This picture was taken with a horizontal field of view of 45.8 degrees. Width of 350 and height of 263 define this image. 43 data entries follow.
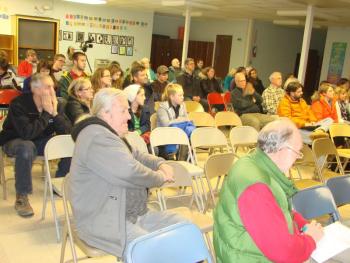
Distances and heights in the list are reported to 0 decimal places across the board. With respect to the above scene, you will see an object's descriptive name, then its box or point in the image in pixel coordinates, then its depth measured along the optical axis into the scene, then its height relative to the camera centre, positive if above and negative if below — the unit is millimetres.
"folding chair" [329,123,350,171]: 5159 -809
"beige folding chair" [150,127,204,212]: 3859 -846
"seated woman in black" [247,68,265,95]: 8859 -485
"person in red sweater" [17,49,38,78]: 8766 -595
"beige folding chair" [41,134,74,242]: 3143 -868
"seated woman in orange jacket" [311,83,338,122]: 6000 -586
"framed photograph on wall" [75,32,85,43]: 11625 +125
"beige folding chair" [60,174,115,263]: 2234 -1099
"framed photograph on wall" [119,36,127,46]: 12461 +148
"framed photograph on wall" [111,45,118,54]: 12328 -134
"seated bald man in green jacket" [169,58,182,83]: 8688 -451
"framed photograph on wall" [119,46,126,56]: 12489 -147
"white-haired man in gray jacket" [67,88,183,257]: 2227 -769
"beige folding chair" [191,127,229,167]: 4109 -845
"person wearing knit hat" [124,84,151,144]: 4336 -699
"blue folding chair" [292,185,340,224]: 2393 -803
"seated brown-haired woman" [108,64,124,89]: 6059 -452
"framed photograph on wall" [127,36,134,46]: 12609 +147
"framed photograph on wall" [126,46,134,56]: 12617 -151
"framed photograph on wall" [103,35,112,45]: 12164 +129
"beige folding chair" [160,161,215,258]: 2505 -1018
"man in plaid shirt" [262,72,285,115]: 6723 -599
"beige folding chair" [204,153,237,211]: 2996 -812
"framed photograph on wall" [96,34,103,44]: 12038 +129
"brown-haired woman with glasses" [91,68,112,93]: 5195 -448
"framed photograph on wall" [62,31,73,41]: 11375 +133
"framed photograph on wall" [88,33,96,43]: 11866 +155
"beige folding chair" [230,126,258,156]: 4367 -845
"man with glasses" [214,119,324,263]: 1681 -622
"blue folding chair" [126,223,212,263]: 1623 -794
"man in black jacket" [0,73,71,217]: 3564 -802
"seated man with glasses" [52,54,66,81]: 7031 -403
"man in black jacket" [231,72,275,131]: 6275 -737
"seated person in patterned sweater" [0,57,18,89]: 6631 -673
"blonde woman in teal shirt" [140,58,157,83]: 8000 -522
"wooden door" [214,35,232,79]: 13727 -14
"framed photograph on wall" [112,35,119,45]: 12328 +137
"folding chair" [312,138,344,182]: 4035 -860
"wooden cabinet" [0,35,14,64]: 10195 -238
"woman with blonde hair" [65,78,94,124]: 4289 -573
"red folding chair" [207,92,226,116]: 7324 -798
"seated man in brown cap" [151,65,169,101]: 7074 -553
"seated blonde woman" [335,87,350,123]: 6219 -611
